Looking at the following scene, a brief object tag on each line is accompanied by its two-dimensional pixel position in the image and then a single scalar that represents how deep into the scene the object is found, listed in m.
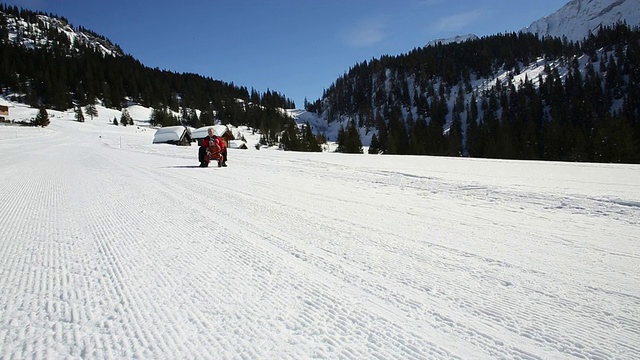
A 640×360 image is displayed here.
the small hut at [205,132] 64.00
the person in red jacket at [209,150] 13.23
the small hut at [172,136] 56.62
